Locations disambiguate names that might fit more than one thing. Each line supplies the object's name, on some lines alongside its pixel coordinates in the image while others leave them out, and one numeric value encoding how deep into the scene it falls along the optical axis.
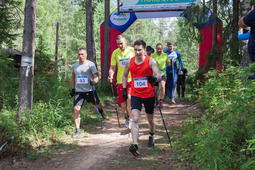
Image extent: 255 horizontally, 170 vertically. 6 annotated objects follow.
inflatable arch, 11.71
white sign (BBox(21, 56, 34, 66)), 5.44
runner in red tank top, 4.60
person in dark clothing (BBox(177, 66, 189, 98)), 11.52
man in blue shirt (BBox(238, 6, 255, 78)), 3.51
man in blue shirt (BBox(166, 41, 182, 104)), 9.81
